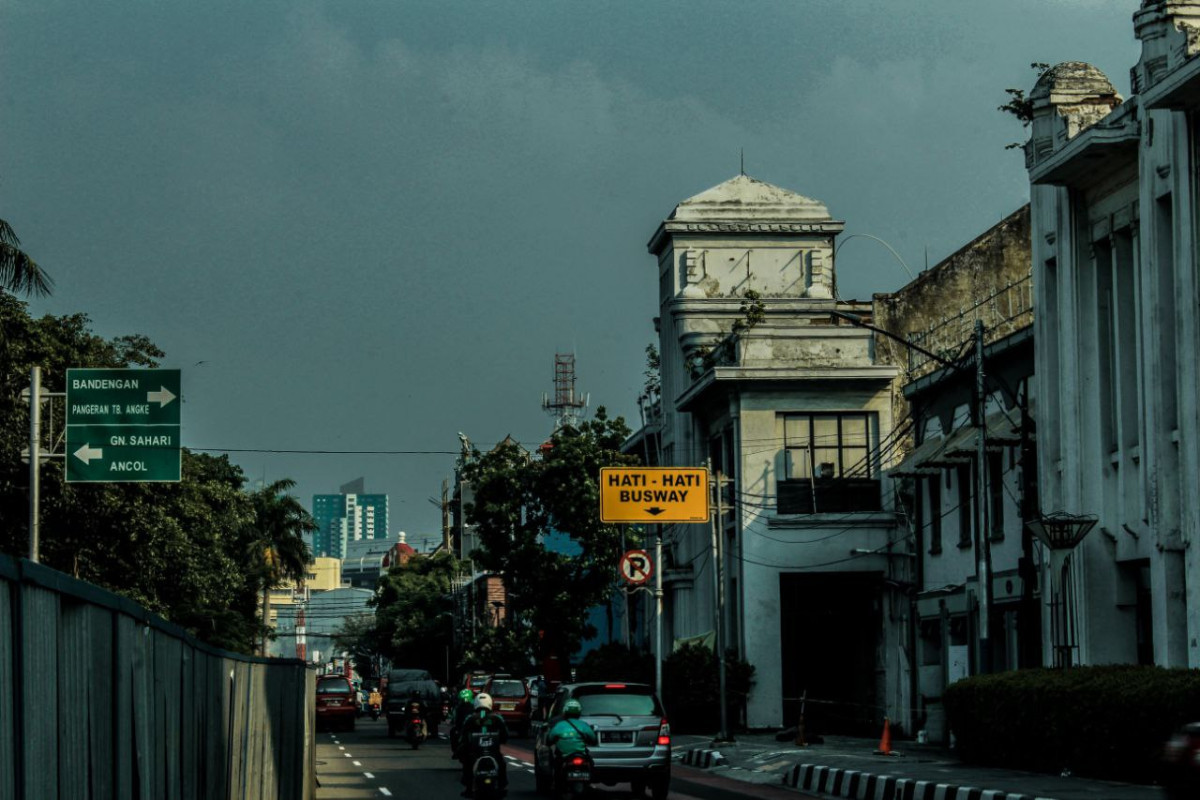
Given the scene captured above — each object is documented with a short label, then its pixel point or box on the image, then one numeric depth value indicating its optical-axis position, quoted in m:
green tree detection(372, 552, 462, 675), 127.69
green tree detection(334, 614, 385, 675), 139.00
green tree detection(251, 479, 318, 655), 99.12
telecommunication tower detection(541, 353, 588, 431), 159.12
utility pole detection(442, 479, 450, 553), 164.27
